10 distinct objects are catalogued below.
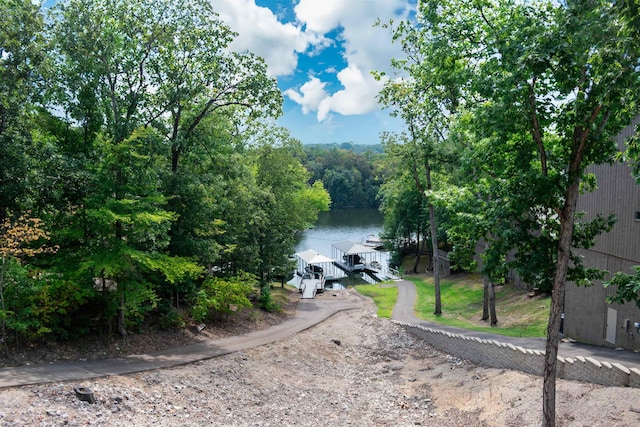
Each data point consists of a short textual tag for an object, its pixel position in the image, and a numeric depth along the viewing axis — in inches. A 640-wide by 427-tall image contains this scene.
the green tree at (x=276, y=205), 1150.3
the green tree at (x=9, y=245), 473.4
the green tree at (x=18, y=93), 563.5
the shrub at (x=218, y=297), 770.8
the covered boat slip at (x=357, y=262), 2016.5
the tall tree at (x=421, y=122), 854.0
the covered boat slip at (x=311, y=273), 1496.1
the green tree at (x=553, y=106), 292.8
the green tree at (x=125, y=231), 576.3
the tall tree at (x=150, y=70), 668.1
